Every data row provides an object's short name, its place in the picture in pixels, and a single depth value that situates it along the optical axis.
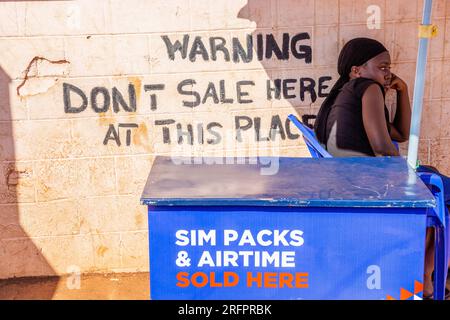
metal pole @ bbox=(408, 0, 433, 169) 3.27
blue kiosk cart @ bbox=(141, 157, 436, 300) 2.76
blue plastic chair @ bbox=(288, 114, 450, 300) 2.96
